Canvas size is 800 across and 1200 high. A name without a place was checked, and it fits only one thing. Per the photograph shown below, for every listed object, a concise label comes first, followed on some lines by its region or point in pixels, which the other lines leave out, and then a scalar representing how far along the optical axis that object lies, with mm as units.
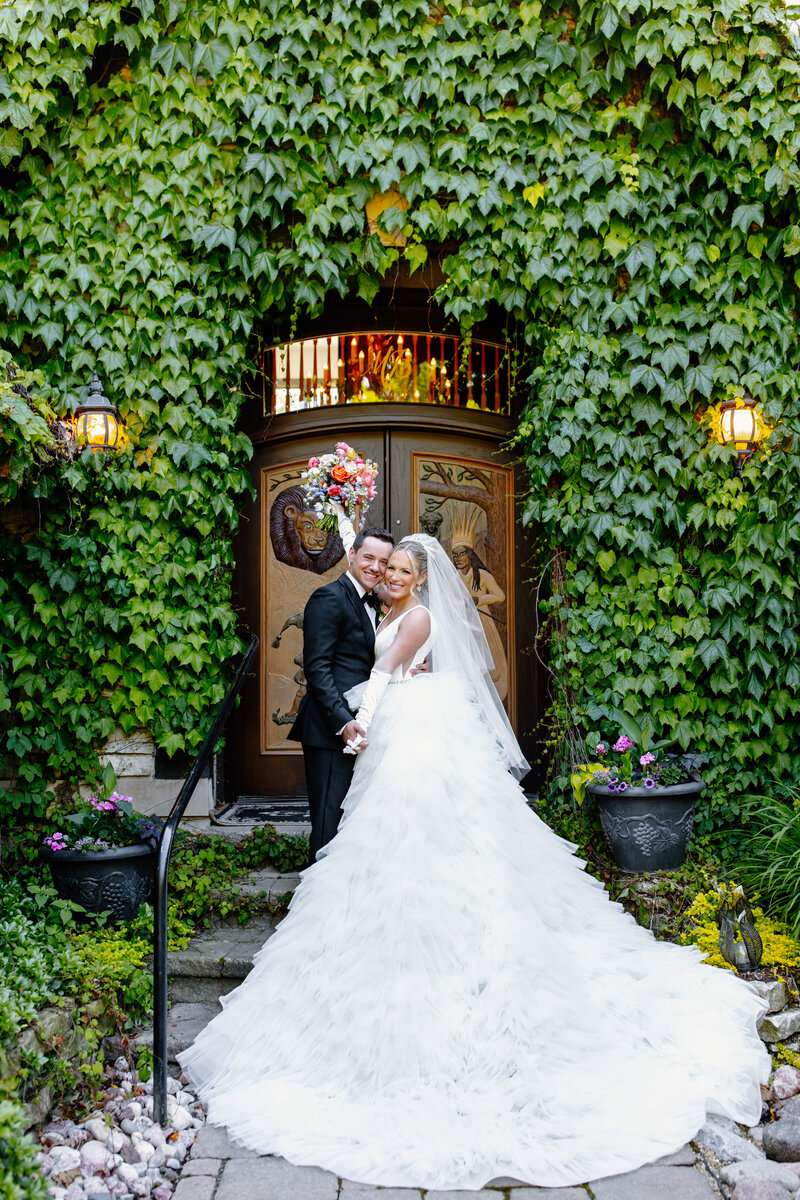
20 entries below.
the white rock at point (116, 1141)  2717
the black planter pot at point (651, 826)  4117
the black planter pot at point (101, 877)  3654
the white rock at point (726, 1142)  2637
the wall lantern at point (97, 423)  4469
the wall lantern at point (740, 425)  4609
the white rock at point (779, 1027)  3299
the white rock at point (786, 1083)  3031
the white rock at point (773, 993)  3365
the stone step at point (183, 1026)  3326
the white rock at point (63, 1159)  2582
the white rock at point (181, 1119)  2834
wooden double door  5414
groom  3803
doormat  4977
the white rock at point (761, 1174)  2500
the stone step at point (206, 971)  3676
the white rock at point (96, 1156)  2633
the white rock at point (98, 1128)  2763
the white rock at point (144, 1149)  2688
